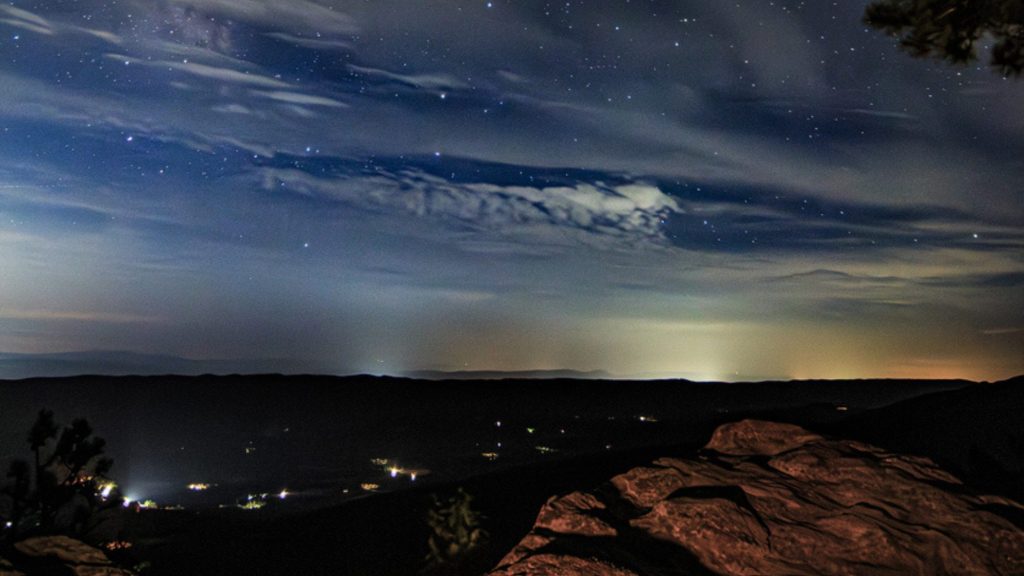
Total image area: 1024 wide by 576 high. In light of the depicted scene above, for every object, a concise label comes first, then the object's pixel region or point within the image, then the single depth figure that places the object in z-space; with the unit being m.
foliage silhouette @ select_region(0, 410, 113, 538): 20.95
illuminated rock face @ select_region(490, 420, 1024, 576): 9.71
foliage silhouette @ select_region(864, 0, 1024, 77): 8.45
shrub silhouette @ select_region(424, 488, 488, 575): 17.06
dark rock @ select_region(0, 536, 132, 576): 12.38
